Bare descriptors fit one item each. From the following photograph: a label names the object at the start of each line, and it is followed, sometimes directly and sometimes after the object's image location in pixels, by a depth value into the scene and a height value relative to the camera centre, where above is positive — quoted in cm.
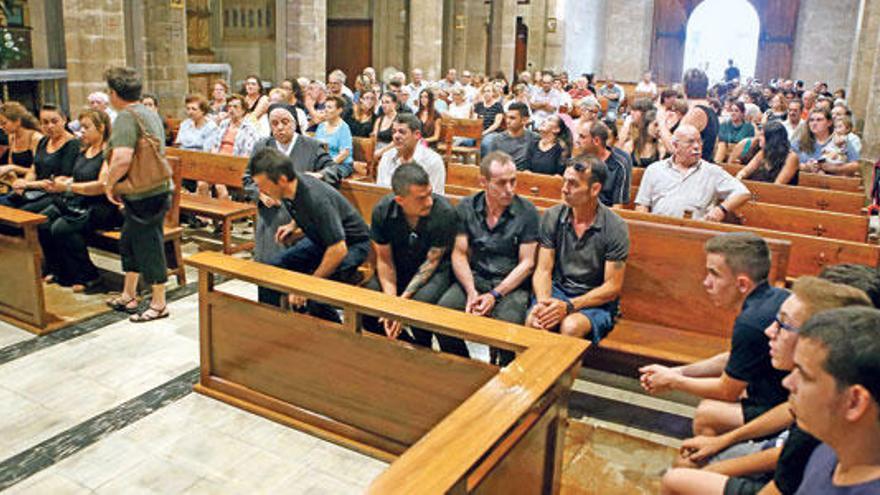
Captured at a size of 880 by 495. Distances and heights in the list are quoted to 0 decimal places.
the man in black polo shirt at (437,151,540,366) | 439 -96
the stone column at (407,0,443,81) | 1631 +87
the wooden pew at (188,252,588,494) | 239 -130
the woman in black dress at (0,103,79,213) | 634 -78
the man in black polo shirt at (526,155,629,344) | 412 -96
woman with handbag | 516 -80
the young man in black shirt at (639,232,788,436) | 289 -92
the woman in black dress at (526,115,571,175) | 693 -60
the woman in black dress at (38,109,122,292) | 618 -115
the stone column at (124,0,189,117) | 1102 +32
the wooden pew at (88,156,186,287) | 620 -135
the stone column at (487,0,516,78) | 2008 +108
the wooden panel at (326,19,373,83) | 1766 +64
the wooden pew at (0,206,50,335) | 527 -145
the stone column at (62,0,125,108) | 925 +28
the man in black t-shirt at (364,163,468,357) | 443 -97
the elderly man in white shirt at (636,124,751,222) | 525 -67
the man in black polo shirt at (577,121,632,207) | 586 -66
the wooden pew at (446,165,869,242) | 517 -89
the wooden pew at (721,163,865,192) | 686 -80
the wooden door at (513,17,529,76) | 2380 +97
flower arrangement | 994 +19
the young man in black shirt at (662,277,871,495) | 227 -119
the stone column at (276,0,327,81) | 1250 +58
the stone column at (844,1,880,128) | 1531 +68
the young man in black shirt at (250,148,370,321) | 421 -85
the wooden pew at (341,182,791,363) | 429 -120
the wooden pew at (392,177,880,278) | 450 -92
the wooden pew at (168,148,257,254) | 702 -103
